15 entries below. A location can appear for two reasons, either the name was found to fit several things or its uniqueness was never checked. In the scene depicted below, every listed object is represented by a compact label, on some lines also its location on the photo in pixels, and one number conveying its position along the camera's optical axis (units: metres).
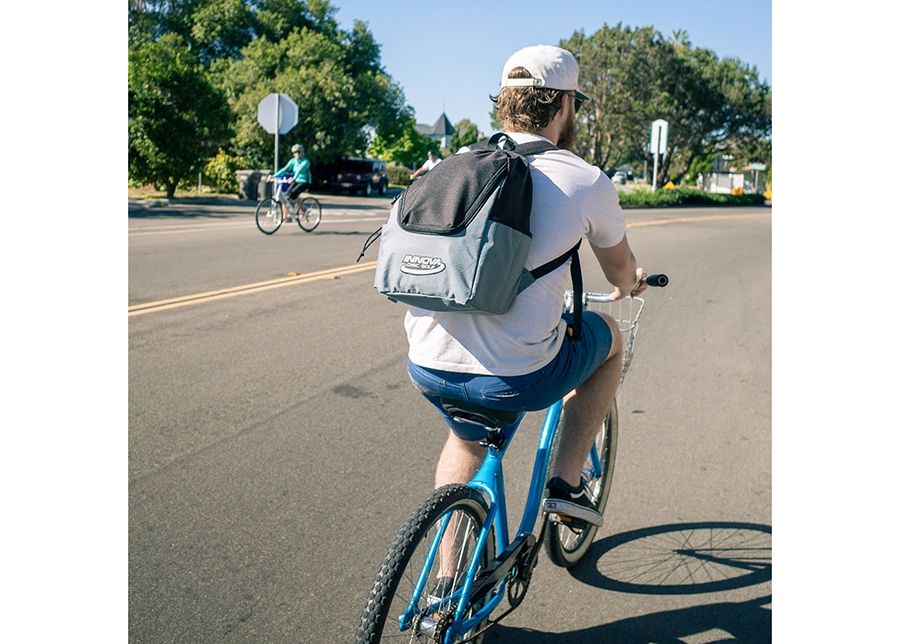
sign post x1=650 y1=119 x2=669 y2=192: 37.29
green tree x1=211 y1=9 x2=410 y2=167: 42.50
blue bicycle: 2.38
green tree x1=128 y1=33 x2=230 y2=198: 22.67
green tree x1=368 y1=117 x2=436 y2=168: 69.25
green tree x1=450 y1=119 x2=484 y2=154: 89.06
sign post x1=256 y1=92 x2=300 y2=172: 29.29
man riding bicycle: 2.63
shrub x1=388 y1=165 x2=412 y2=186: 56.53
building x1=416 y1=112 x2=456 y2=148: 92.38
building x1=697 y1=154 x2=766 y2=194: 66.50
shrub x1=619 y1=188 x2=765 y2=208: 40.32
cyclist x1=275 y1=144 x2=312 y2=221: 17.31
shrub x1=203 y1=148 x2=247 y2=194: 28.36
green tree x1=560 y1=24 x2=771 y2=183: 55.16
